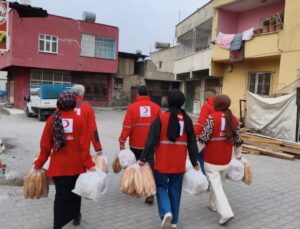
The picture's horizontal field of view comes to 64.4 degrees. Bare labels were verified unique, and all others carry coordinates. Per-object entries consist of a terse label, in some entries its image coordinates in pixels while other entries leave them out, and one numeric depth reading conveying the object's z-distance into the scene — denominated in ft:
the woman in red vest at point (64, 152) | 8.92
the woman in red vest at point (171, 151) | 9.66
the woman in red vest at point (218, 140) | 10.92
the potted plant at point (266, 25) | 35.10
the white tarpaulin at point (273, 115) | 26.29
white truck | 43.81
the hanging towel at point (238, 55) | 37.16
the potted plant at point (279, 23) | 33.73
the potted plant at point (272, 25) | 34.48
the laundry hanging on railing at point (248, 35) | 35.98
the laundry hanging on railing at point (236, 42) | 37.14
